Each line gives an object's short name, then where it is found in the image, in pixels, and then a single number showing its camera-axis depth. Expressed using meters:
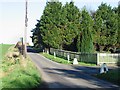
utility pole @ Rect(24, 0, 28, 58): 41.05
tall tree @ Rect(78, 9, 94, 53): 54.16
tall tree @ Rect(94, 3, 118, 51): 63.47
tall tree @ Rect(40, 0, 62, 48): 71.28
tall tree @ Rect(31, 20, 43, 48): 81.78
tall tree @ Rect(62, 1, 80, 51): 68.75
